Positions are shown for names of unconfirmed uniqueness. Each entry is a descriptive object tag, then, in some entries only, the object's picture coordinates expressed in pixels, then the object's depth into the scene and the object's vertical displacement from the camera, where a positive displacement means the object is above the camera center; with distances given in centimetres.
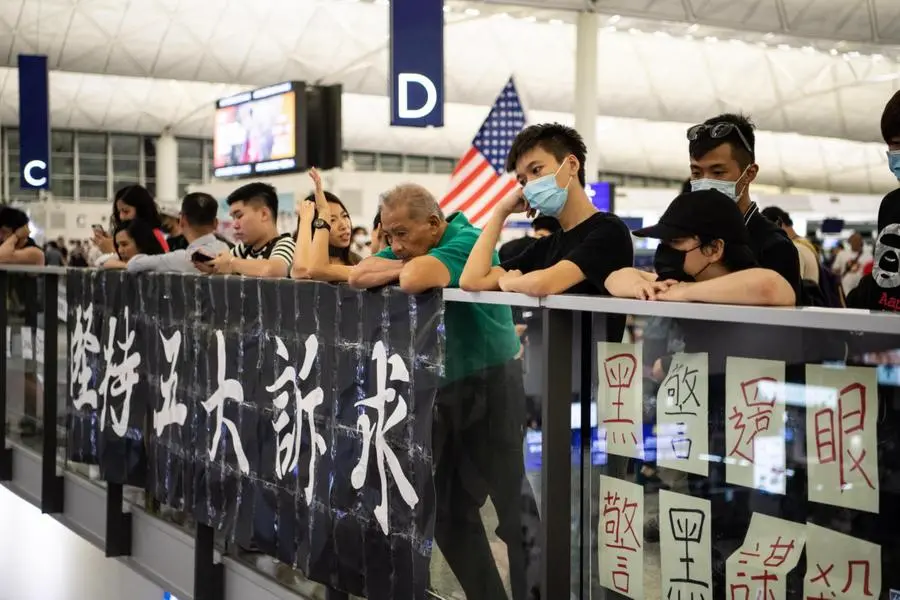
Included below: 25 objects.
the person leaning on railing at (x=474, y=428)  371 -46
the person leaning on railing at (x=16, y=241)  906 +41
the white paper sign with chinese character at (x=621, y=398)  315 -29
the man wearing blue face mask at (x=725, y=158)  397 +47
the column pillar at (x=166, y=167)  4034 +434
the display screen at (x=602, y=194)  1507 +132
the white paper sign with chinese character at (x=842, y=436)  254 -32
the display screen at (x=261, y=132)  1673 +251
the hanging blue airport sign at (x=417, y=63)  1179 +236
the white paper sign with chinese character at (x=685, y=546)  300 -67
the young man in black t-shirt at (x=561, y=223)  377 +24
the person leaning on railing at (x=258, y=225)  629 +37
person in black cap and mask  317 +14
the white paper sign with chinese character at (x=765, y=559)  274 -64
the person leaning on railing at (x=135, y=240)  770 +34
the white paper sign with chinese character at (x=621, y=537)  321 -69
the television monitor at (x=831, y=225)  2436 +147
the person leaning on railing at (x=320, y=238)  491 +26
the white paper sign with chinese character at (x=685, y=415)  294 -32
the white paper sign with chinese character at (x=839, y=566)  258 -62
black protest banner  425 -55
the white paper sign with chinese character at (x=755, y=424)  276 -32
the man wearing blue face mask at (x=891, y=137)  347 +48
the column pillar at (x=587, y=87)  1861 +337
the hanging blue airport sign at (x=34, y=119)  2156 +320
